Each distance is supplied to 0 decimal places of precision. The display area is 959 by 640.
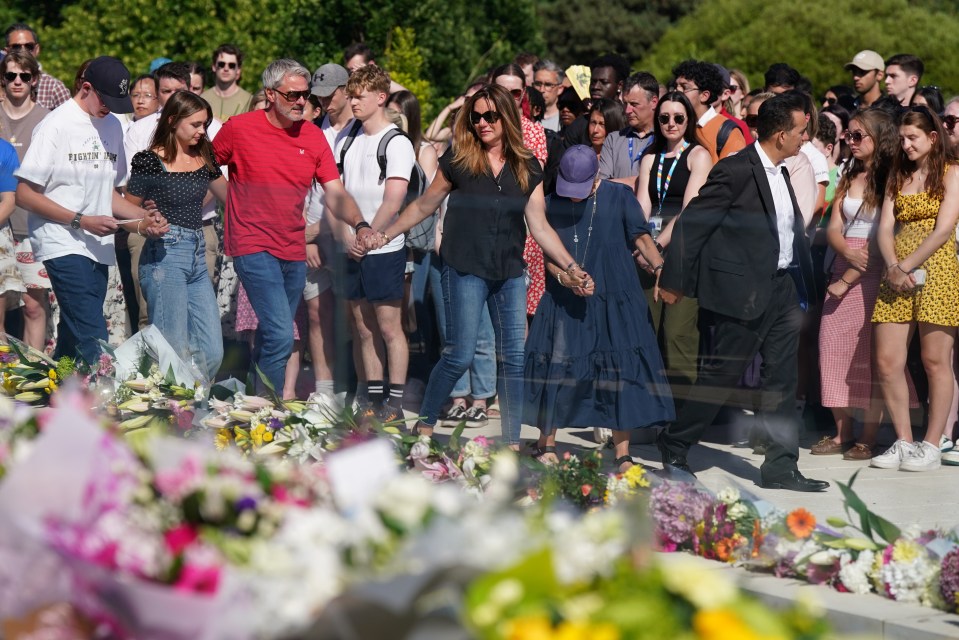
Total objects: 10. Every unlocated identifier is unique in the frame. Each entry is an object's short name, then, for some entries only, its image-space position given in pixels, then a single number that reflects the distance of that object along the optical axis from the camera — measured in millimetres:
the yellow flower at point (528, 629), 3873
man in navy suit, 12254
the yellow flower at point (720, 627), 3833
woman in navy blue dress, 12300
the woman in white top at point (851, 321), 12957
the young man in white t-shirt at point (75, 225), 12529
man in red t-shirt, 12361
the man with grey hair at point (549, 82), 19439
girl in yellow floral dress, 13125
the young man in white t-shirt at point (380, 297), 12300
